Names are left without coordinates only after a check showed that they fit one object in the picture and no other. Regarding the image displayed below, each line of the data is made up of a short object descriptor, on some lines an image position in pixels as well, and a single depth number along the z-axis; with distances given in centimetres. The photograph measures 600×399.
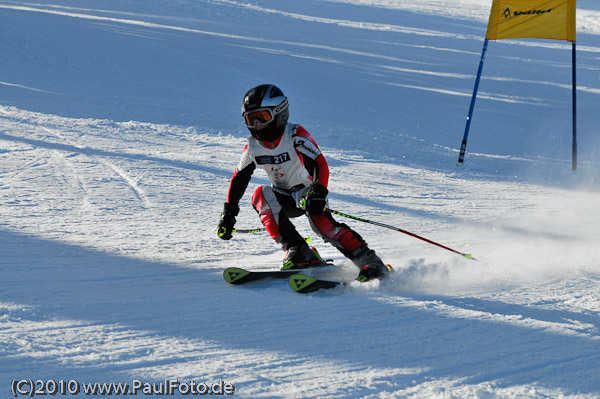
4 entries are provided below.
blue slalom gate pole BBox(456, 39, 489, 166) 1894
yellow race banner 1783
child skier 872
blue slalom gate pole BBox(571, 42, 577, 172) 1873
